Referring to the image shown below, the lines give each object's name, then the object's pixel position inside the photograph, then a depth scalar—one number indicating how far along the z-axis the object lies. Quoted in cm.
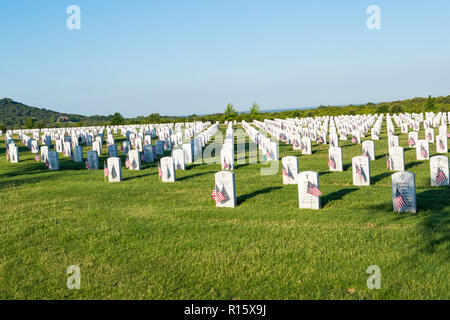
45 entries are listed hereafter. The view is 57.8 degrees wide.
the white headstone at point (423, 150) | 1662
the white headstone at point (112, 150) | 2214
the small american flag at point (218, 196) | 1016
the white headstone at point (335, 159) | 1504
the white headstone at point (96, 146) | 2460
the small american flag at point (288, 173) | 1302
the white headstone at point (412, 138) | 2059
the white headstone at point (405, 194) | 879
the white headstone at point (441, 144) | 1830
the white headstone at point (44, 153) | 1945
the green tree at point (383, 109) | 6263
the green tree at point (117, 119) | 6738
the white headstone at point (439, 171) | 1149
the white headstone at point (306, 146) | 2141
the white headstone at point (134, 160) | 1770
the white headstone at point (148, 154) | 2045
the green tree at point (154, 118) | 7069
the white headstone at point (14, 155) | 2281
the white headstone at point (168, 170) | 1430
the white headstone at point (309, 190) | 952
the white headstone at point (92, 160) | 1866
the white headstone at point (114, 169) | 1489
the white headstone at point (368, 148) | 1734
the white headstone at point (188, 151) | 1917
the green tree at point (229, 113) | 6819
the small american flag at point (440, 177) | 1153
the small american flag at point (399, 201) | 882
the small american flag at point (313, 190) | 944
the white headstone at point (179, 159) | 1735
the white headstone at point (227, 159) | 1689
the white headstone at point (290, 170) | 1299
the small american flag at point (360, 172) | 1214
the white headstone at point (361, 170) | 1208
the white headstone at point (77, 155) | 2209
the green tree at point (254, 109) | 7269
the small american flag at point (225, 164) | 1694
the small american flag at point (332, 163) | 1520
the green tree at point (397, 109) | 6266
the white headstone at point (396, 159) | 1453
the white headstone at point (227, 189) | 1016
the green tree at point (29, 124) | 6956
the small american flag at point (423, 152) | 1666
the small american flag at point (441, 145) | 1841
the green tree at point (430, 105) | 5275
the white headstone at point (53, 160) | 1872
